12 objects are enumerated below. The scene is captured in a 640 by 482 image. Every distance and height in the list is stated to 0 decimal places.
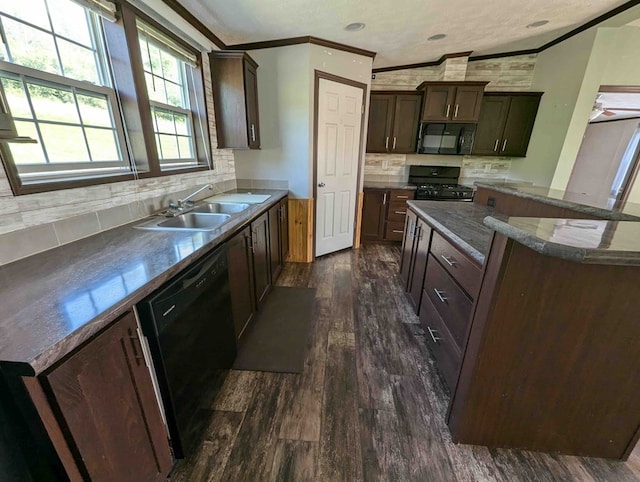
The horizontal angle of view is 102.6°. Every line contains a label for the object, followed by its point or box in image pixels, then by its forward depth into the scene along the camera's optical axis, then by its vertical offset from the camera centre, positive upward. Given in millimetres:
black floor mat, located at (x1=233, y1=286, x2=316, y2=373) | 1775 -1374
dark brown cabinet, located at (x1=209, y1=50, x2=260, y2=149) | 2459 +525
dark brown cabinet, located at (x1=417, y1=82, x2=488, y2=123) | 3584 +768
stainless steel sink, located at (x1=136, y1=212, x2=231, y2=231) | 1640 -476
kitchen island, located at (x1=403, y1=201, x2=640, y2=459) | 944 -722
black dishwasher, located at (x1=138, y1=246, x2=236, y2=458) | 959 -804
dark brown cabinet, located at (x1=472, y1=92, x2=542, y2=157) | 3723 +516
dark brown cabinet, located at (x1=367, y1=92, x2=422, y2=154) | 3791 +502
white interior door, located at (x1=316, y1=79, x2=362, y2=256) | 3041 -77
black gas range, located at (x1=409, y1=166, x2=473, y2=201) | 3797 -397
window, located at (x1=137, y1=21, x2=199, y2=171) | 1904 +443
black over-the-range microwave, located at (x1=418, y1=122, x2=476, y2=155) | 3785 +284
